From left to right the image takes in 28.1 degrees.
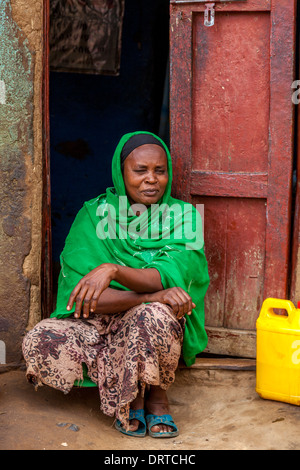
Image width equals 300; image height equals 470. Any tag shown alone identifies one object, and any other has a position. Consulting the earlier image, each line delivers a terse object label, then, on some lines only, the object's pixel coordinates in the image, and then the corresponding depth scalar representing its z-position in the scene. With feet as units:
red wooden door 10.71
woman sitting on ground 9.16
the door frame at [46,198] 10.82
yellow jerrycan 9.59
